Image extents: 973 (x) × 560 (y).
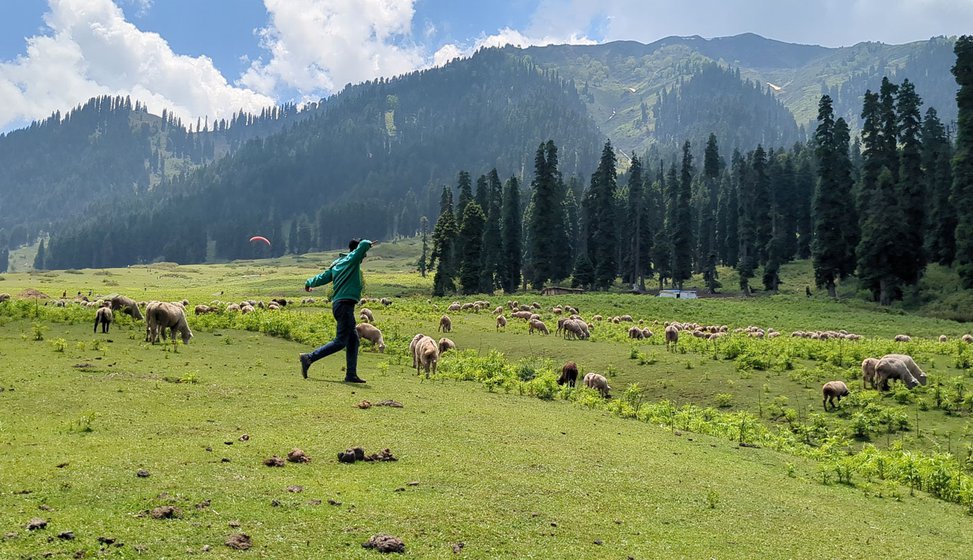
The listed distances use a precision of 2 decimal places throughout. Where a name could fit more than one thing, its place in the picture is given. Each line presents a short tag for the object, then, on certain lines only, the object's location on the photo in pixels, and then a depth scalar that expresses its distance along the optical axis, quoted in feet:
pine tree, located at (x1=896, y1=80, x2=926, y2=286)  208.33
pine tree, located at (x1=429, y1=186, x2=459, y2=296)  270.46
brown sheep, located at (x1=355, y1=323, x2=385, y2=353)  95.50
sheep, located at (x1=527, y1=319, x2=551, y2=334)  133.49
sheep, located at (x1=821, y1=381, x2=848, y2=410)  71.20
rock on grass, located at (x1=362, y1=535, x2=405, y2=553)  20.74
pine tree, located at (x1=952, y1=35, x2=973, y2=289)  186.93
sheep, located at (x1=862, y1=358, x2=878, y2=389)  77.97
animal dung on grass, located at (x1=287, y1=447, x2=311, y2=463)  29.68
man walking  51.42
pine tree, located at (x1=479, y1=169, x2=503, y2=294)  291.17
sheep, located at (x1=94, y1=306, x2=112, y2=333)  82.43
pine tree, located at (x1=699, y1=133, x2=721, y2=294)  307.87
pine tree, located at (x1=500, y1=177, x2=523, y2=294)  304.30
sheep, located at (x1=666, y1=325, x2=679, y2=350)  108.99
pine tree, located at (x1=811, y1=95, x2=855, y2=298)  239.50
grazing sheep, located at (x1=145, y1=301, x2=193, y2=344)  74.84
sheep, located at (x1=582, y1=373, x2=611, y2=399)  78.88
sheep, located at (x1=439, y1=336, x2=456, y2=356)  99.86
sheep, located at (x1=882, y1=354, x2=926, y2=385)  76.84
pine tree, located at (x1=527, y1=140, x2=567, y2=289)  301.63
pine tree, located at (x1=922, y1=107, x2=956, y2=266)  220.64
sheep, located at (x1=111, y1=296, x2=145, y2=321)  94.58
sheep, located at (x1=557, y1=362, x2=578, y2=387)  81.71
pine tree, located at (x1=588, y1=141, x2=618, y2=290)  315.78
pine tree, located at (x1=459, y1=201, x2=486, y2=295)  277.64
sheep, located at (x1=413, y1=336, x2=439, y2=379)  72.43
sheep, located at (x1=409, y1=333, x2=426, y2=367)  76.74
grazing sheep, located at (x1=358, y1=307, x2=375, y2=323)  129.66
